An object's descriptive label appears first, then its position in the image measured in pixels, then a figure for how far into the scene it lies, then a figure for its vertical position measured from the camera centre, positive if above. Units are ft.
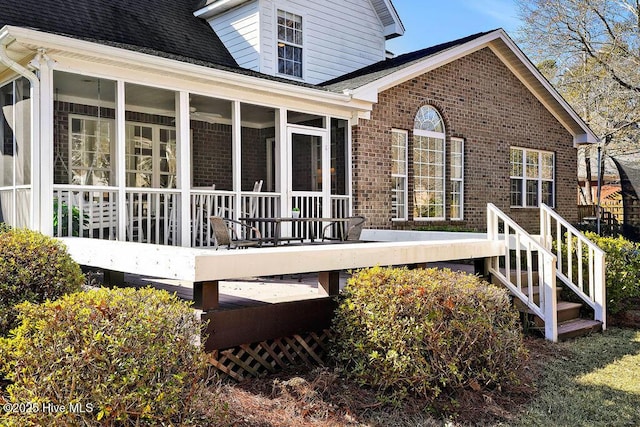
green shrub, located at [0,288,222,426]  9.12 -2.82
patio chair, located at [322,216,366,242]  27.12 -1.44
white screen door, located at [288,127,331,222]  33.17 +1.99
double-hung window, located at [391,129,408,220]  38.11 +1.72
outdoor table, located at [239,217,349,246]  24.57 -0.96
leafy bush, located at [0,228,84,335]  14.19 -1.96
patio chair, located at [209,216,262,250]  22.31 -1.29
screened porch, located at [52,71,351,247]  25.62 +2.80
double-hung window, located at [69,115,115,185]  34.65 +3.28
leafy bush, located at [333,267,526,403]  13.75 -3.53
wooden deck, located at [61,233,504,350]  13.61 -1.92
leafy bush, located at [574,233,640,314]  24.25 -3.37
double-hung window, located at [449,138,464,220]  41.99 +1.63
